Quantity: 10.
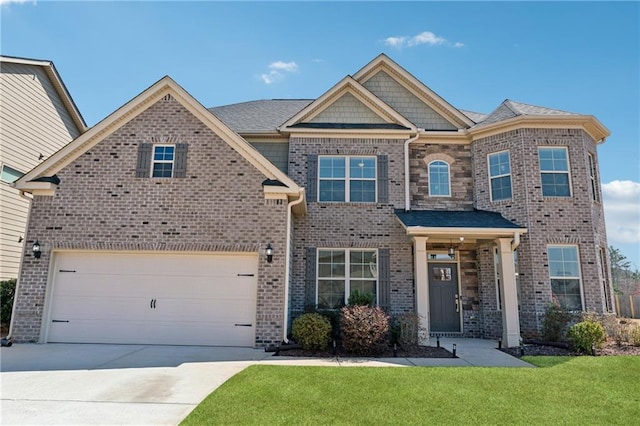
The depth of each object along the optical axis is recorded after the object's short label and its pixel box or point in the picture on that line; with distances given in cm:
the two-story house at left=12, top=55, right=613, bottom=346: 955
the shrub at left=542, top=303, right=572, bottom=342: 1018
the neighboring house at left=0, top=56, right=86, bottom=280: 1245
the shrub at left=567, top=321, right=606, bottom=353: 897
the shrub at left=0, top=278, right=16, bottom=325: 1077
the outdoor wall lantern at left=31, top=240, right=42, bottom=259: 950
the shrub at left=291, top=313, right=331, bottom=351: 900
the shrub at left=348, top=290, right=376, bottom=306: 1016
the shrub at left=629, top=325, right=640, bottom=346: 972
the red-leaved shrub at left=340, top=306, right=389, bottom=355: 871
